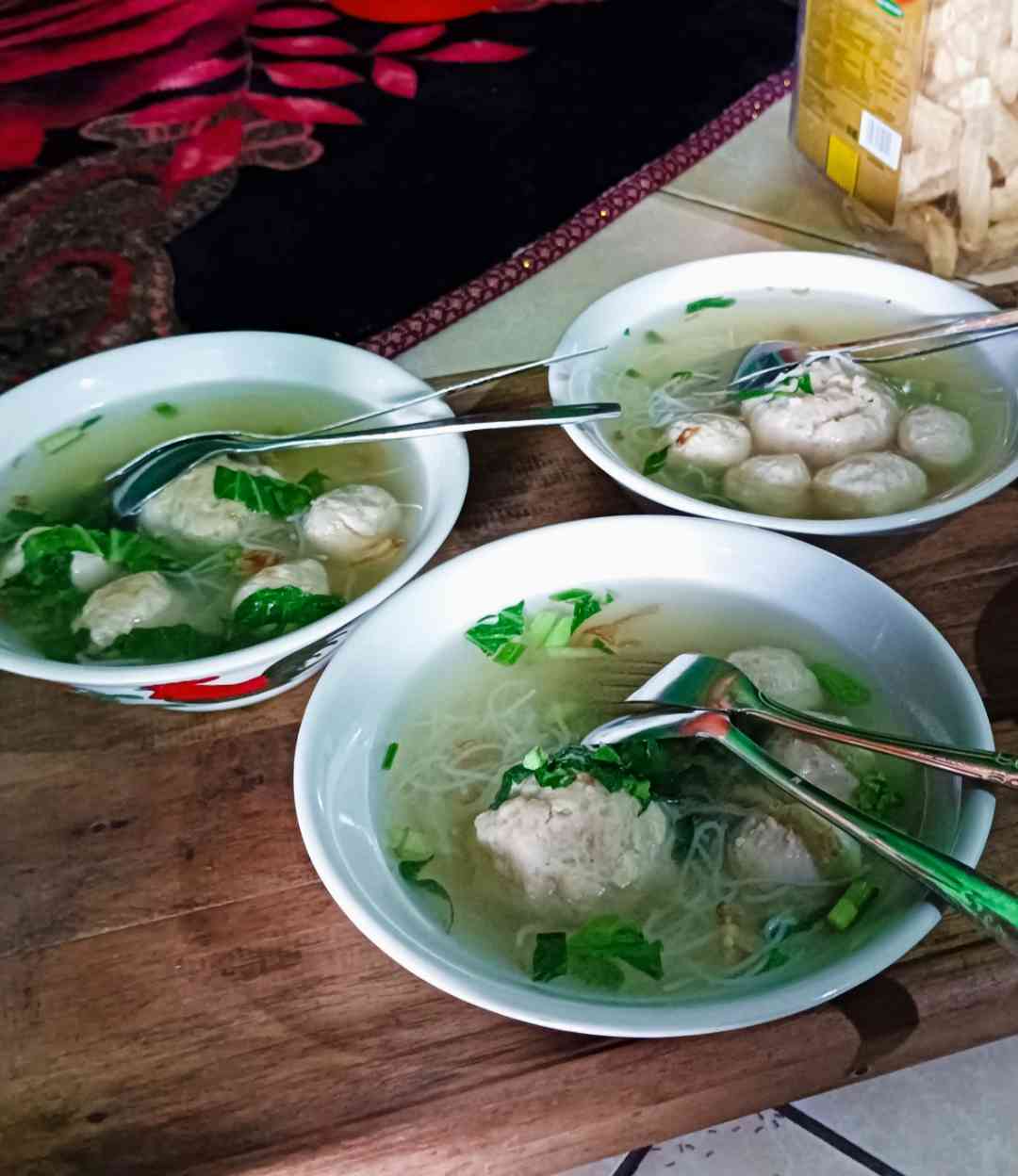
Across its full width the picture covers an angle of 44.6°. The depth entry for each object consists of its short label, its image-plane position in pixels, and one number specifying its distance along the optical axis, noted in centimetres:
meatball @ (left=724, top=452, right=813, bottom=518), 96
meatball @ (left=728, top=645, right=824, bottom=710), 79
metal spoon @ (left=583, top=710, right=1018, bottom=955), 59
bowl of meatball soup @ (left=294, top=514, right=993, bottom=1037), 66
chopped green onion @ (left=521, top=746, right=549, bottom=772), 75
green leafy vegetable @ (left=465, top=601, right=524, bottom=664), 88
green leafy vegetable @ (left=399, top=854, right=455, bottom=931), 73
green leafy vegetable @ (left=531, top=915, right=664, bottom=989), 67
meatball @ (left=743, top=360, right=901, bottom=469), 99
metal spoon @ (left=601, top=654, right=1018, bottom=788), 67
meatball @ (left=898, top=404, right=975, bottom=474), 97
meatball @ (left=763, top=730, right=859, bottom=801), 74
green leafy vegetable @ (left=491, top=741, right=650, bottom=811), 73
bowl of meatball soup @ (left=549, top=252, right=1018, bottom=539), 93
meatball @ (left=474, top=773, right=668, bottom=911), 71
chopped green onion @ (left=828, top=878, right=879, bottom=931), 67
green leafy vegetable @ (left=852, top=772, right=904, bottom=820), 74
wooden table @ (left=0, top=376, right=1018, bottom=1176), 67
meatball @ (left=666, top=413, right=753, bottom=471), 99
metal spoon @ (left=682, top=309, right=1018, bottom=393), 104
